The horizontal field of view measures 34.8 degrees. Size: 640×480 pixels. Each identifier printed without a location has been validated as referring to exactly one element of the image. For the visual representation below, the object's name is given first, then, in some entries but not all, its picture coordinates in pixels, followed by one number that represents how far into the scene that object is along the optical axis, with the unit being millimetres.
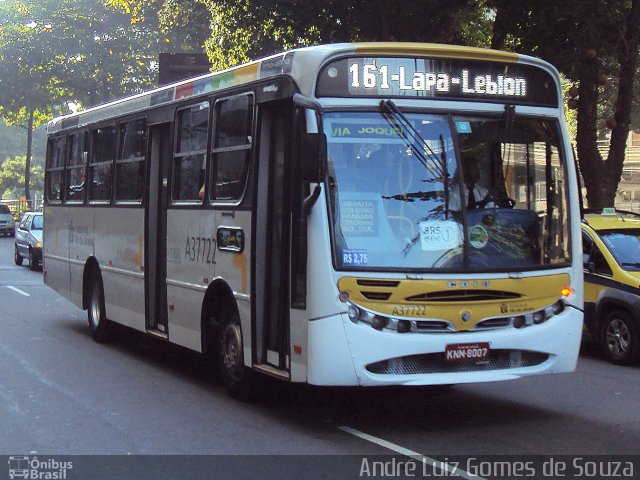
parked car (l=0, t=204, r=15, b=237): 56000
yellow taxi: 12055
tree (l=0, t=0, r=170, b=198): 49281
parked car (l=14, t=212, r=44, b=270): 29438
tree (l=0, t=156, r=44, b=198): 93375
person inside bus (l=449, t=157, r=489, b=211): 8125
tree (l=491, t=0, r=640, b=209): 17172
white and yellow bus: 7836
